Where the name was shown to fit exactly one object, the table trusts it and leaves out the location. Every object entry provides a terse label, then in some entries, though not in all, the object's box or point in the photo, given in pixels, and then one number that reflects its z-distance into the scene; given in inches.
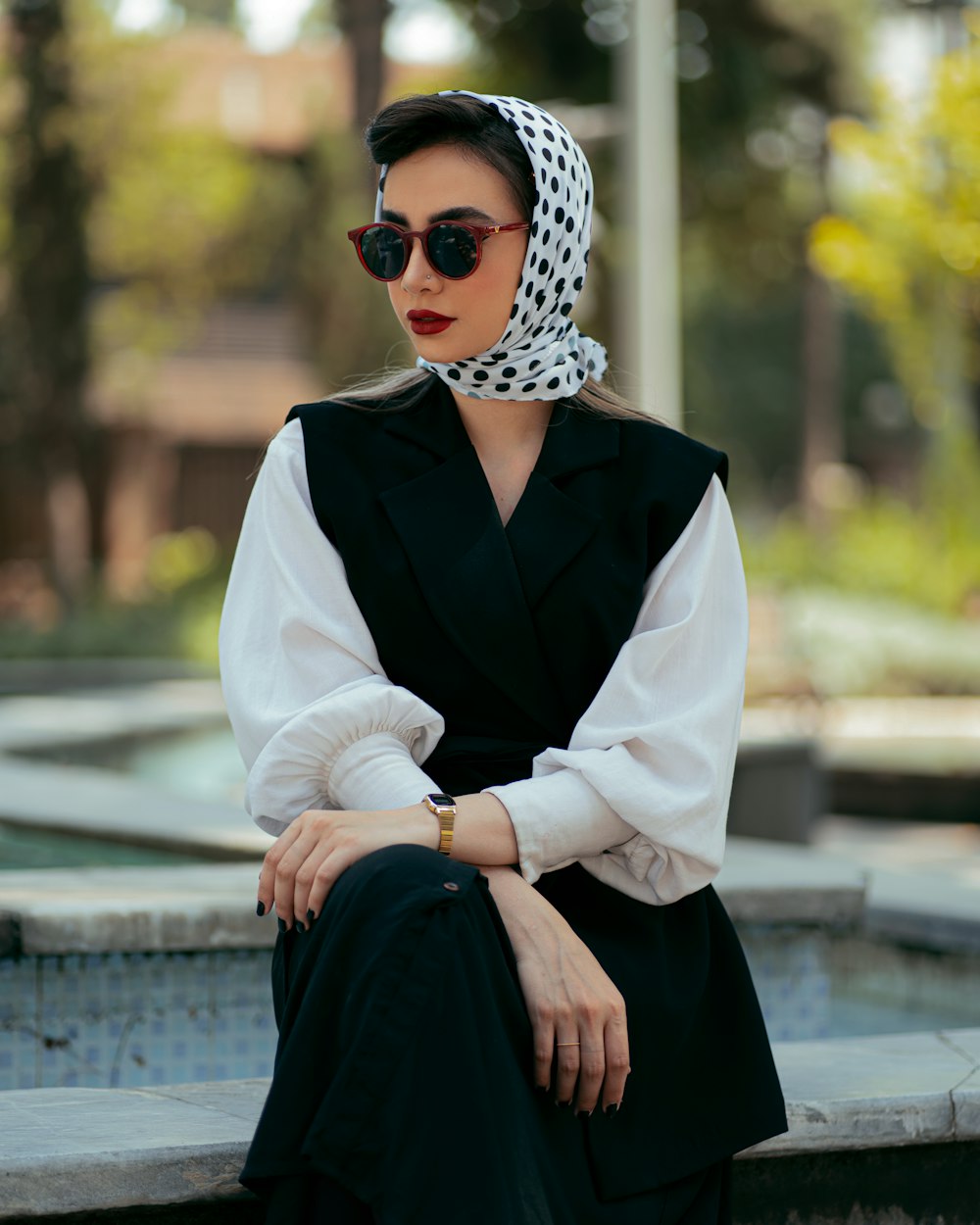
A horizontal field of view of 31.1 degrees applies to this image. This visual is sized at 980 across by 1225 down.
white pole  422.9
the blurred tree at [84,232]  732.7
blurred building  1058.7
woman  79.6
